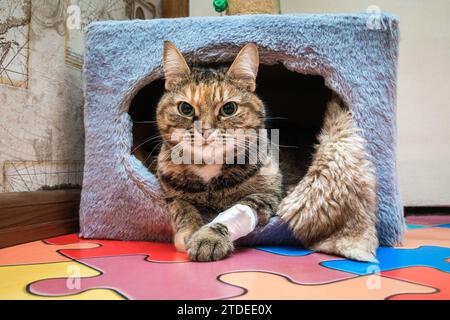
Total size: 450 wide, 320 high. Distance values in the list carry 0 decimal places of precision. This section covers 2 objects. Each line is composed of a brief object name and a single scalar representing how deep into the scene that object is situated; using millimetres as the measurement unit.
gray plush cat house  503
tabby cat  489
